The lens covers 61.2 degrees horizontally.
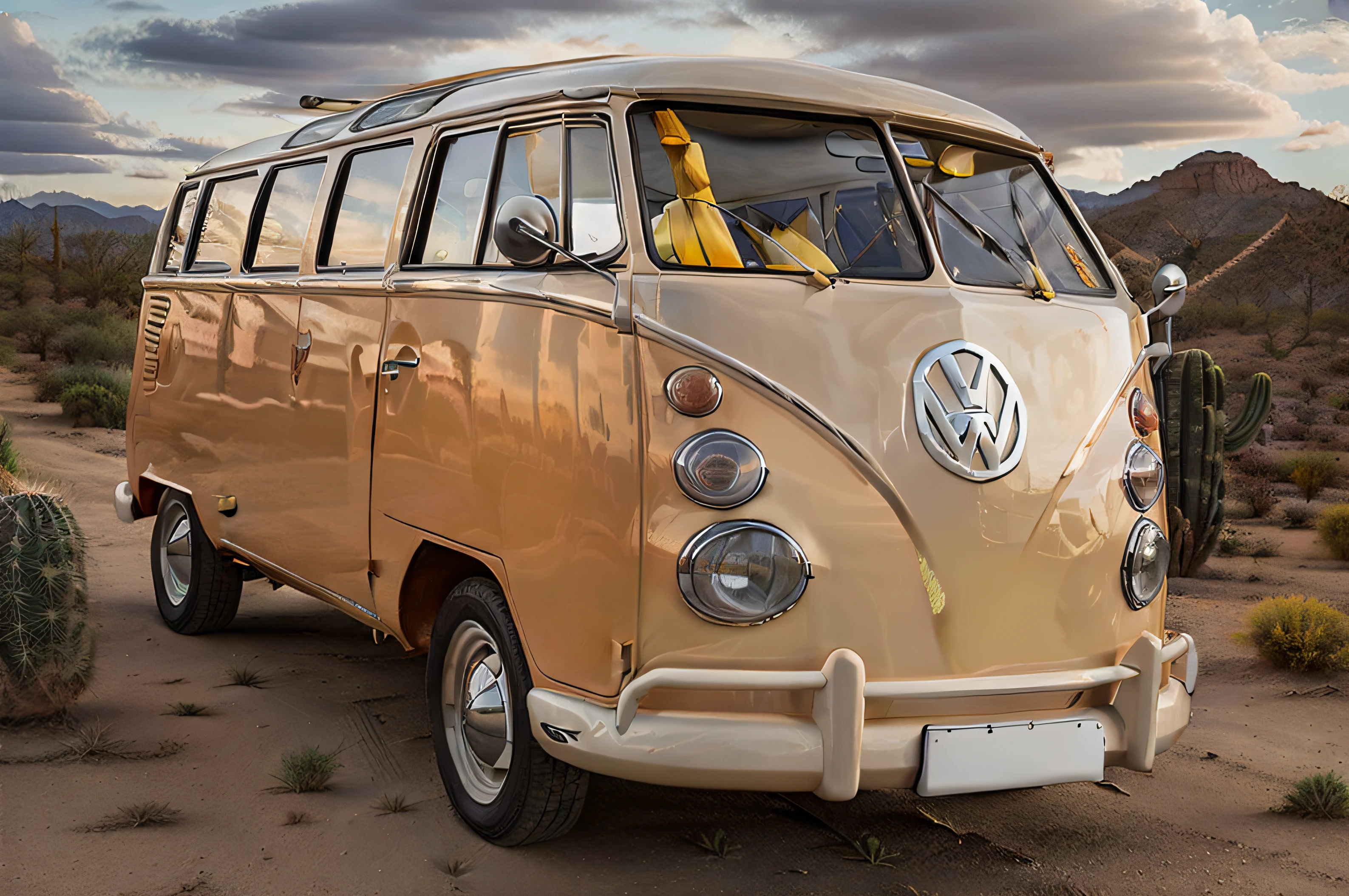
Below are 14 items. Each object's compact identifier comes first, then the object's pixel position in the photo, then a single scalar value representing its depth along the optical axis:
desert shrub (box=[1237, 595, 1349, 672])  6.51
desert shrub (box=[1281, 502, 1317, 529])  12.58
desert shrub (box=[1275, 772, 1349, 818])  4.46
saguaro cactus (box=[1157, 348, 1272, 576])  9.44
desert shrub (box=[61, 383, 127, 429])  17.33
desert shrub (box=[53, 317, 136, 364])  22.08
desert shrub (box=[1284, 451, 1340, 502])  14.03
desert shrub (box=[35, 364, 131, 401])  18.55
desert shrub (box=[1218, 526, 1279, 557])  10.92
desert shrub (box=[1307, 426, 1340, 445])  19.17
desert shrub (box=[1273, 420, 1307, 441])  19.72
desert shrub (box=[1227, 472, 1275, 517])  13.21
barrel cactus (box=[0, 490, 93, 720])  4.76
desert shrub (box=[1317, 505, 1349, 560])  10.45
